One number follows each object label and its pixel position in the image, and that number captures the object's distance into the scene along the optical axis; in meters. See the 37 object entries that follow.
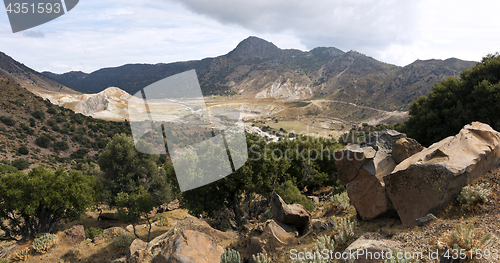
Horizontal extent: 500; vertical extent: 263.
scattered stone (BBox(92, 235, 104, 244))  18.00
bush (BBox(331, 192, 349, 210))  12.40
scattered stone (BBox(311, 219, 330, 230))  10.43
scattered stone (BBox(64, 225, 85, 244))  17.25
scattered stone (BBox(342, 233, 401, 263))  6.54
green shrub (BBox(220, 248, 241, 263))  9.26
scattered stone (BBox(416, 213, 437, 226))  7.92
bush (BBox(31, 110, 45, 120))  69.75
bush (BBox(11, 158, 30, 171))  46.38
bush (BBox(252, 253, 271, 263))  8.45
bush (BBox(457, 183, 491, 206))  7.82
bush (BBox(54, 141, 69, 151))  62.24
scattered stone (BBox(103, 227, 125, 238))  19.04
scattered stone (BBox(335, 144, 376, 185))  11.27
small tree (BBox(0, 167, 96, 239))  17.59
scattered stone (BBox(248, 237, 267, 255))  10.01
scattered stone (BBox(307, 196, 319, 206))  19.31
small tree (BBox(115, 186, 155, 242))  16.67
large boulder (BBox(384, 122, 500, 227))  8.20
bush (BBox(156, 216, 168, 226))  22.94
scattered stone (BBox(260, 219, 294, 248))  10.11
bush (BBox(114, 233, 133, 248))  16.58
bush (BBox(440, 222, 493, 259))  5.69
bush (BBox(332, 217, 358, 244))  8.67
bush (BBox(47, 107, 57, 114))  75.54
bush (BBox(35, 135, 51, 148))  60.94
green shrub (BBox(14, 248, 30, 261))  14.57
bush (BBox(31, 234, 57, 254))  15.26
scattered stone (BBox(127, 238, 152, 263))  11.40
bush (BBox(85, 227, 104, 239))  18.88
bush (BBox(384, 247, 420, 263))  5.87
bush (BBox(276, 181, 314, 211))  16.09
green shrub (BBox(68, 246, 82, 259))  15.39
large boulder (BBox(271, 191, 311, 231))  11.45
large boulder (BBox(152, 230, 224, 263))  8.39
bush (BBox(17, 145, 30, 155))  54.28
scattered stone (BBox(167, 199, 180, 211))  31.05
